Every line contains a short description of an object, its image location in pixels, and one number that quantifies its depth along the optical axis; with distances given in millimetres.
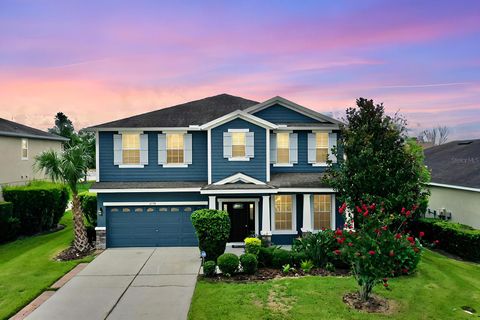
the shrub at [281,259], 14148
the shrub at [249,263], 13266
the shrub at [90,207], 21375
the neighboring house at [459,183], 19516
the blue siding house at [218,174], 17844
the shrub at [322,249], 14211
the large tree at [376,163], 15930
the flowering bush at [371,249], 10039
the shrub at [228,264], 13117
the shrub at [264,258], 14391
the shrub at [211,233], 14656
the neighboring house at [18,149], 25141
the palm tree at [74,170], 16341
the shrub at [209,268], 13188
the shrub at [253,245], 14359
